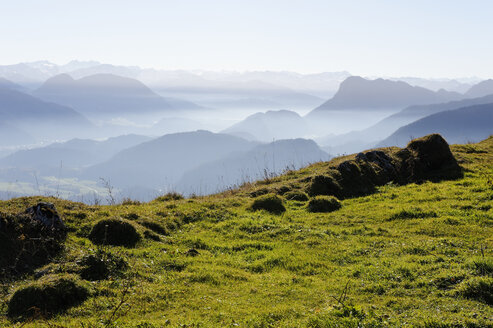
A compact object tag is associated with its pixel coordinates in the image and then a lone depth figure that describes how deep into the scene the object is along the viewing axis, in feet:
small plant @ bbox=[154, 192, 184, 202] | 85.89
